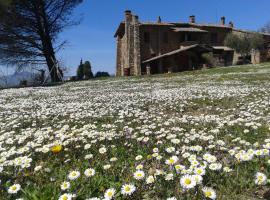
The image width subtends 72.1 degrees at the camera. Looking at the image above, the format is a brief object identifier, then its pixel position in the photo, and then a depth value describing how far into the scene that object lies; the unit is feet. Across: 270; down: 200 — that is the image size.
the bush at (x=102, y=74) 127.12
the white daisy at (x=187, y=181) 5.48
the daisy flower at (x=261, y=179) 5.91
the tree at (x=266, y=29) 190.64
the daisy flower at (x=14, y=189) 5.98
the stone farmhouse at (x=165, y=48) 106.99
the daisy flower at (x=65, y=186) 6.01
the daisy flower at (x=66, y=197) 5.38
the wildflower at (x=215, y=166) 6.50
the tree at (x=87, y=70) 117.82
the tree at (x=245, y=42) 112.95
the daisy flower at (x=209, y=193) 5.24
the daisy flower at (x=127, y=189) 5.64
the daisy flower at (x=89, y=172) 6.43
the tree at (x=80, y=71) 115.90
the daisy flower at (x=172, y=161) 6.90
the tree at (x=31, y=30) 80.76
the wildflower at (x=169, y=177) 6.32
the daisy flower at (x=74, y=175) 6.41
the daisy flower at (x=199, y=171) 6.13
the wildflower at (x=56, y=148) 8.97
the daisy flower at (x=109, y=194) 5.53
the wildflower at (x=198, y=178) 5.78
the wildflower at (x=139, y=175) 6.27
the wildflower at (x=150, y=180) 6.21
